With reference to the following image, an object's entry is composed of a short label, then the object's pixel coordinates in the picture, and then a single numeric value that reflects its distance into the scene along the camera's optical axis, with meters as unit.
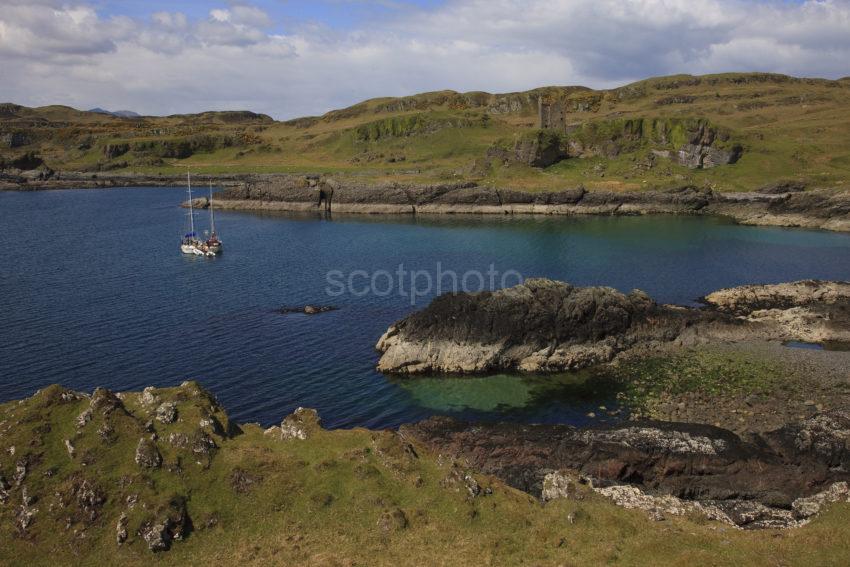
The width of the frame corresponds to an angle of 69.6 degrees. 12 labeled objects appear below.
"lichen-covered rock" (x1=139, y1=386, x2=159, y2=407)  27.10
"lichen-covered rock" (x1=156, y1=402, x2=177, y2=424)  25.86
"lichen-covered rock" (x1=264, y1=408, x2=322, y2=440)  27.28
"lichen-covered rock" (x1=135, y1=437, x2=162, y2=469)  23.69
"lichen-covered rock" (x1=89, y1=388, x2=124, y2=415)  25.08
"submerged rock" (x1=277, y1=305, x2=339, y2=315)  64.31
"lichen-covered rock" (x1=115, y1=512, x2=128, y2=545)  21.27
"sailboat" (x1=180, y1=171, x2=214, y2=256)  94.50
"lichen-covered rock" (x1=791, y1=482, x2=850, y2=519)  27.03
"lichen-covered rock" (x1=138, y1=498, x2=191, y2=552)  21.17
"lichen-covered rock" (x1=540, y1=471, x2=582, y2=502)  26.78
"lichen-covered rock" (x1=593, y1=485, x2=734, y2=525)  26.33
